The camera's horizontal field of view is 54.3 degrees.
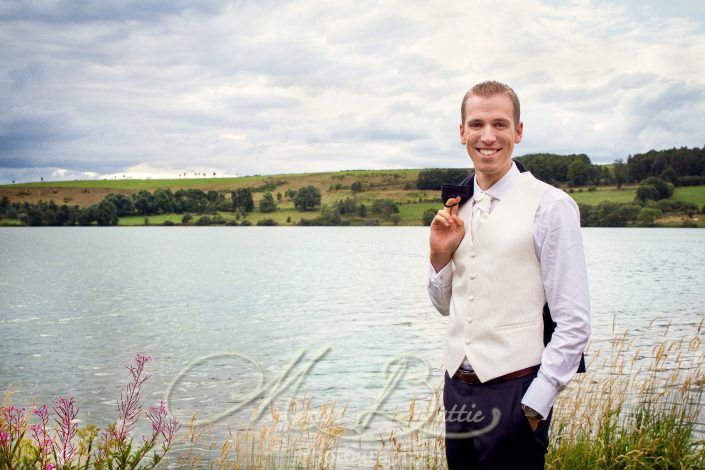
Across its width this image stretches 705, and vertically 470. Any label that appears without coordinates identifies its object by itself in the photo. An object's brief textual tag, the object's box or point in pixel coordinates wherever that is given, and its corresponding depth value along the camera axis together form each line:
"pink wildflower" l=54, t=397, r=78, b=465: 4.64
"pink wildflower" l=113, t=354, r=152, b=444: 4.77
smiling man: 3.29
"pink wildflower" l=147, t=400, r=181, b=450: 4.88
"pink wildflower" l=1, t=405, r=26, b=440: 5.18
